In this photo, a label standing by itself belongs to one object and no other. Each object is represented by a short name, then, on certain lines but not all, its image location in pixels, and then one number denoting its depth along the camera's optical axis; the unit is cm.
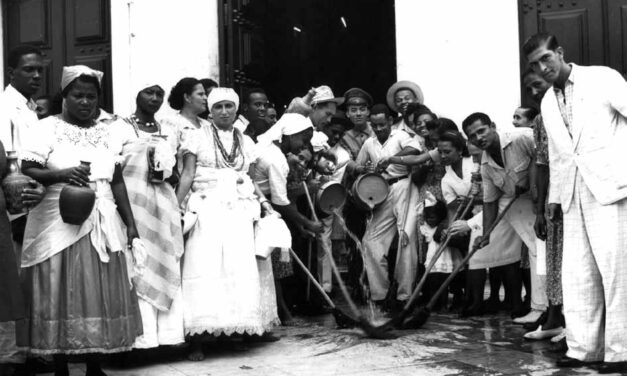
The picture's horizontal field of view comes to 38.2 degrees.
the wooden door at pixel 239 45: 1023
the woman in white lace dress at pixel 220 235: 638
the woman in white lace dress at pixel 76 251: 527
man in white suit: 552
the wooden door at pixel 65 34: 1048
